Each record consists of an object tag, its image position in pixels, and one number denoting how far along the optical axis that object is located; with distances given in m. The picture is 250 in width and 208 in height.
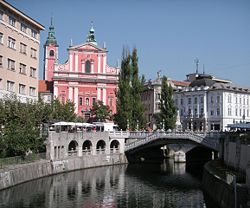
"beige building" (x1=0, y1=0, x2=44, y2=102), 60.16
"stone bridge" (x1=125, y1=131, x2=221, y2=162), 67.75
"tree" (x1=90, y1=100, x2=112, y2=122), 97.50
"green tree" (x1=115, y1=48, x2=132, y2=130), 79.12
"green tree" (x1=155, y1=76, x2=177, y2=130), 82.62
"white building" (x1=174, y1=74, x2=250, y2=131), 111.38
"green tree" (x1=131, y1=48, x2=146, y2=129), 80.11
